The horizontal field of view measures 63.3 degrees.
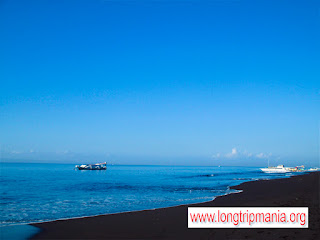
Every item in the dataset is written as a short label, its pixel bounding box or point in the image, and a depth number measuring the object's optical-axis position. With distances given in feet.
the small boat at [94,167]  426.84
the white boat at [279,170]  381.71
